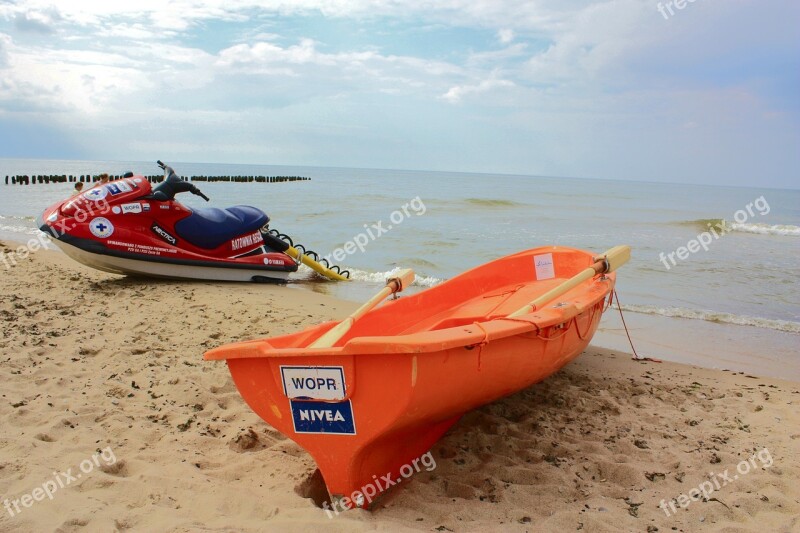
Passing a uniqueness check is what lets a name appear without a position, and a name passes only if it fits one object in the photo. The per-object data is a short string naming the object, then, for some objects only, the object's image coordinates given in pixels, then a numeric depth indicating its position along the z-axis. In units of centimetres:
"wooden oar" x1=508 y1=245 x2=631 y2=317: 392
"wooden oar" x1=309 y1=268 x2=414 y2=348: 354
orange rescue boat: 281
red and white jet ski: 736
